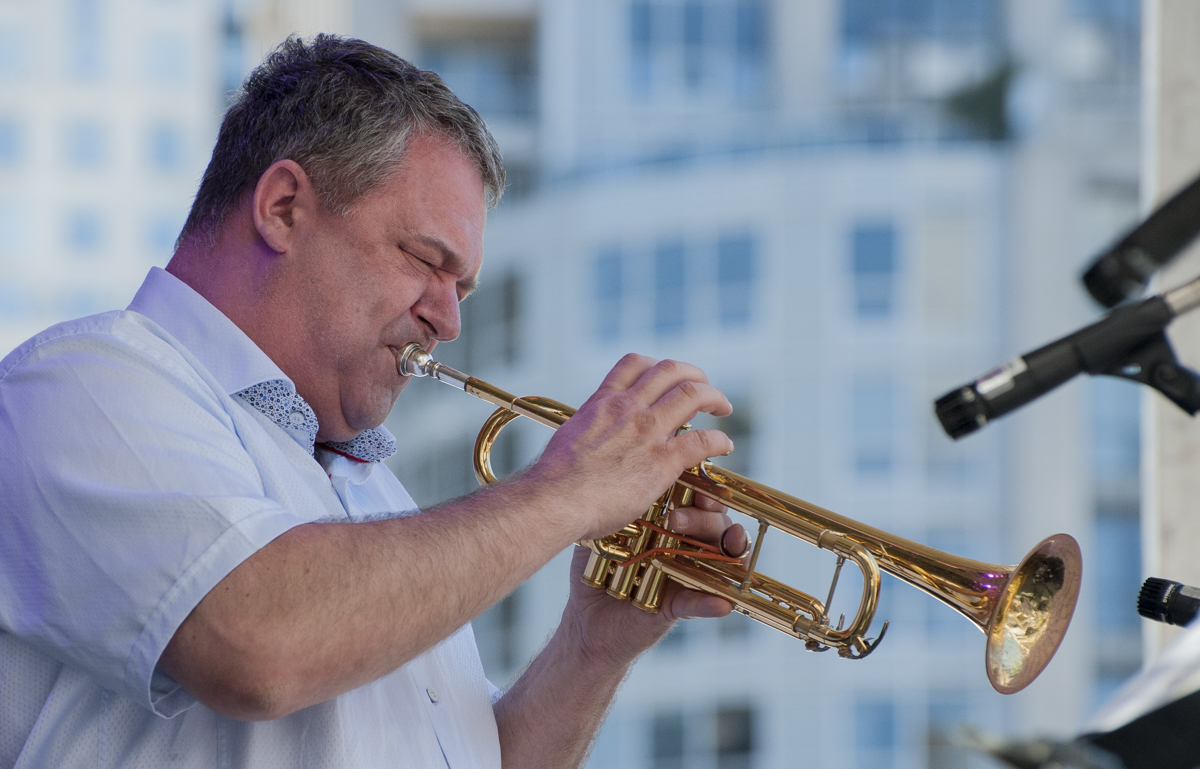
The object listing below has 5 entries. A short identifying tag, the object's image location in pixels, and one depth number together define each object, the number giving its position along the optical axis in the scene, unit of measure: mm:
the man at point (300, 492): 3157
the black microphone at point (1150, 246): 3065
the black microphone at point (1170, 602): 3108
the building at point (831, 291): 20870
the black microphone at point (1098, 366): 3094
